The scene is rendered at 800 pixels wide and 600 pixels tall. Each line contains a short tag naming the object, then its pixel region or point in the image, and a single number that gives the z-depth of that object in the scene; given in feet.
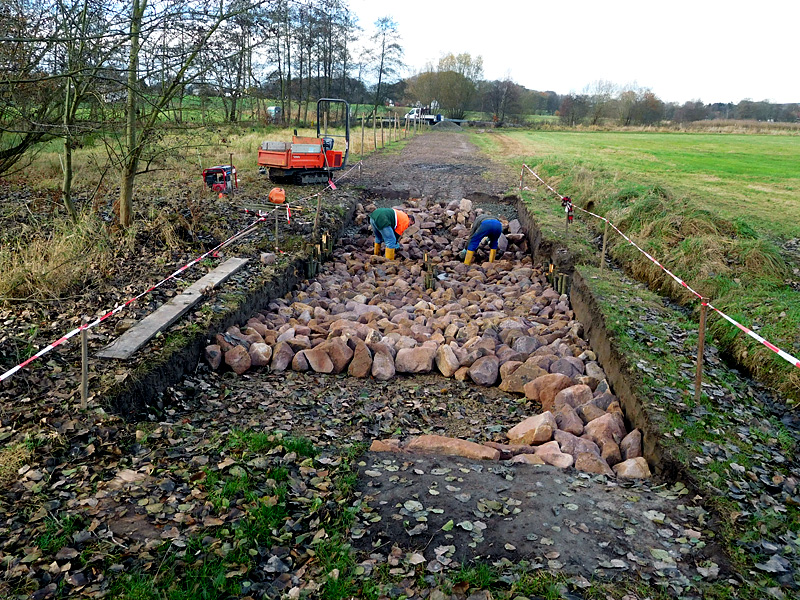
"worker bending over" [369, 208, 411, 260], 39.86
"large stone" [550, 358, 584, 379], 23.20
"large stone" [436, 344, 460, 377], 23.77
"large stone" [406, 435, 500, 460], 16.56
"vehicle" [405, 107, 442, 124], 174.21
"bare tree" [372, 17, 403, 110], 166.86
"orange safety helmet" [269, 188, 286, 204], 44.04
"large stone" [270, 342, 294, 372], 22.80
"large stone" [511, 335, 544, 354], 25.41
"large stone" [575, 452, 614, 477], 16.43
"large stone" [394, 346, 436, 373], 23.88
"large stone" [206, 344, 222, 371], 21.89
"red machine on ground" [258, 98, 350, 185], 52.11
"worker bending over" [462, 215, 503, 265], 40.73
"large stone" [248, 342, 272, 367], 22.75
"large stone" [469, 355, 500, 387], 23.21
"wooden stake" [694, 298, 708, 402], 17.87
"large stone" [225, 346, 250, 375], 22.16
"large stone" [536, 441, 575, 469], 16.52
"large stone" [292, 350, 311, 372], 23.00
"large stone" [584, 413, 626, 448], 18.20
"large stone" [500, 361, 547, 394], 22.61
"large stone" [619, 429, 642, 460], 17.52
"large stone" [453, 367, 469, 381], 23.59
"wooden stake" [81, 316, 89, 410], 15.30
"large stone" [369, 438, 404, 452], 16.85
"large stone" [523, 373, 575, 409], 21.45
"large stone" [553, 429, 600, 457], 17.35
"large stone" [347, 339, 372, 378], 23.11
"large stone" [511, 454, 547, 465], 16.52
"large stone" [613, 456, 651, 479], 16.21
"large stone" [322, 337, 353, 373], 23.29
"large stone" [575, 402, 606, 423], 19.75
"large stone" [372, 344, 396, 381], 23.17
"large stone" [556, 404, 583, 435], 18.86
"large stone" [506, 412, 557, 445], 17.99
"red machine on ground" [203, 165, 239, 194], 45.71
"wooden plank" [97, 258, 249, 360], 19.27
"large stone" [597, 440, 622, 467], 17.43
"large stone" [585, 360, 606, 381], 22.97
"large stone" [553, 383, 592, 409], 20.63
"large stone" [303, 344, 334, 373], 22.96
